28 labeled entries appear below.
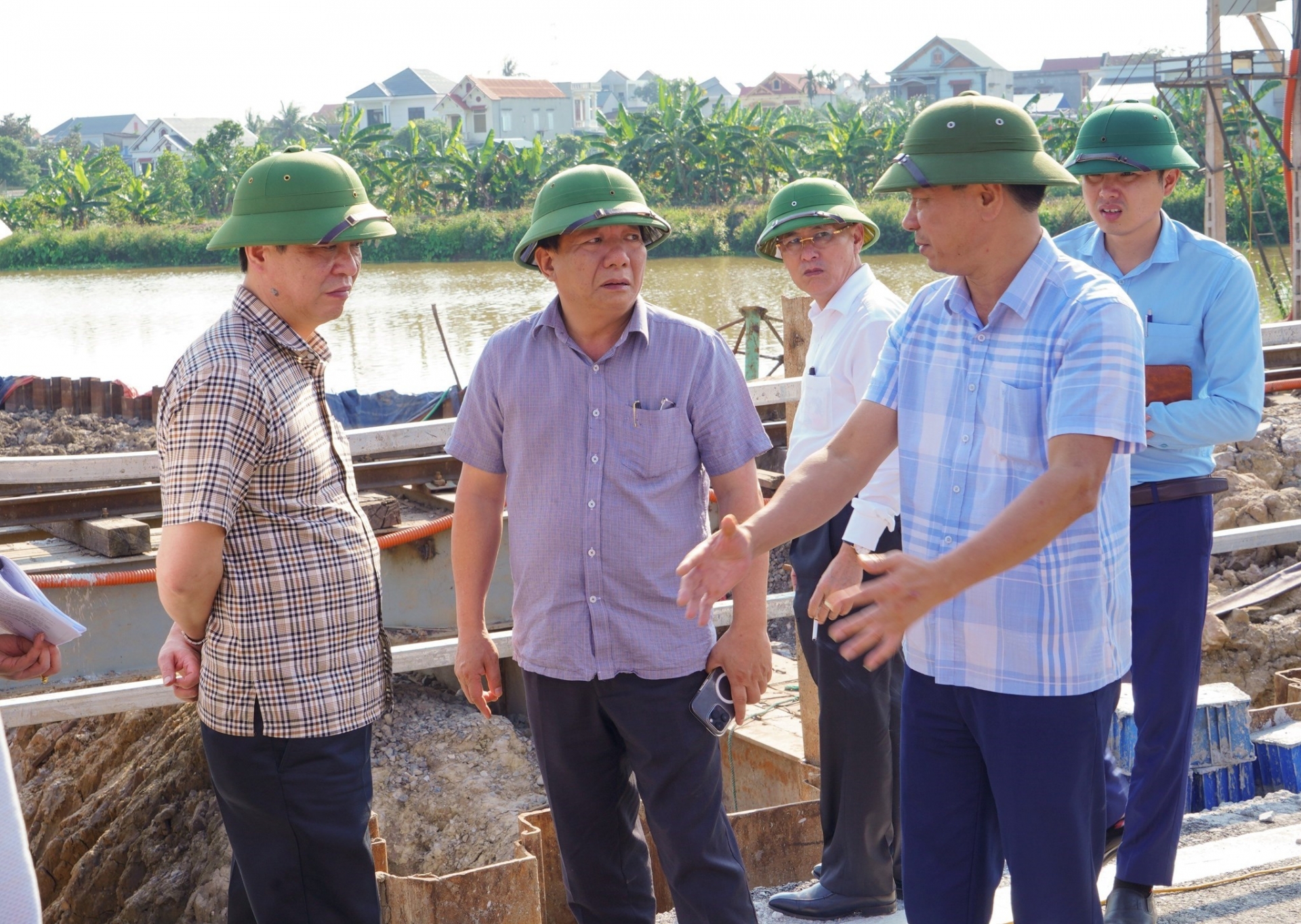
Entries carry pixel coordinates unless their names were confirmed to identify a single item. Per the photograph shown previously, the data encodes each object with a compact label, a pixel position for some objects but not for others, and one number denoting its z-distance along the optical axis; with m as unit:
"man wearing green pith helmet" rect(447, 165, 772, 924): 2.78
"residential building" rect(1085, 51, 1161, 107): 77.81
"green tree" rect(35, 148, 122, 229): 53.69
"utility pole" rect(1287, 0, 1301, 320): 17.77
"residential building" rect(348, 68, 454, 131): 104.06
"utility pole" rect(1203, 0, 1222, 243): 20.72
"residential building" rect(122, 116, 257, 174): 96.44
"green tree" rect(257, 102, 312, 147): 100.44
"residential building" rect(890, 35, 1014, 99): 94.44
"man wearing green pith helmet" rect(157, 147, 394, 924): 2.55
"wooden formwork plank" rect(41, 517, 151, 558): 6.12
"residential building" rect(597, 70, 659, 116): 132.25
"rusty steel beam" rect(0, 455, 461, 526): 6.41
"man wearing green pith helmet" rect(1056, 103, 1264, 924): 2.97
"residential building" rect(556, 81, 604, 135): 111.31
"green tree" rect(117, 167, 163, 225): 55.09
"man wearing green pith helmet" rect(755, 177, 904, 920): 3.27
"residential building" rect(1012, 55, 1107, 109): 103.44
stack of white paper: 2.06
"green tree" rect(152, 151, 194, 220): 56.31
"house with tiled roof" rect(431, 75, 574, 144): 94.06
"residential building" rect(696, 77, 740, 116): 113.94
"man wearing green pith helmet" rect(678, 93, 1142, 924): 2.16
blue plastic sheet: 12.05
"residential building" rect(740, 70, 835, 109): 101.31
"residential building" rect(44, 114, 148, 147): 113.62
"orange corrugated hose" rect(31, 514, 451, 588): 5.25
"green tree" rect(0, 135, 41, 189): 80.19
